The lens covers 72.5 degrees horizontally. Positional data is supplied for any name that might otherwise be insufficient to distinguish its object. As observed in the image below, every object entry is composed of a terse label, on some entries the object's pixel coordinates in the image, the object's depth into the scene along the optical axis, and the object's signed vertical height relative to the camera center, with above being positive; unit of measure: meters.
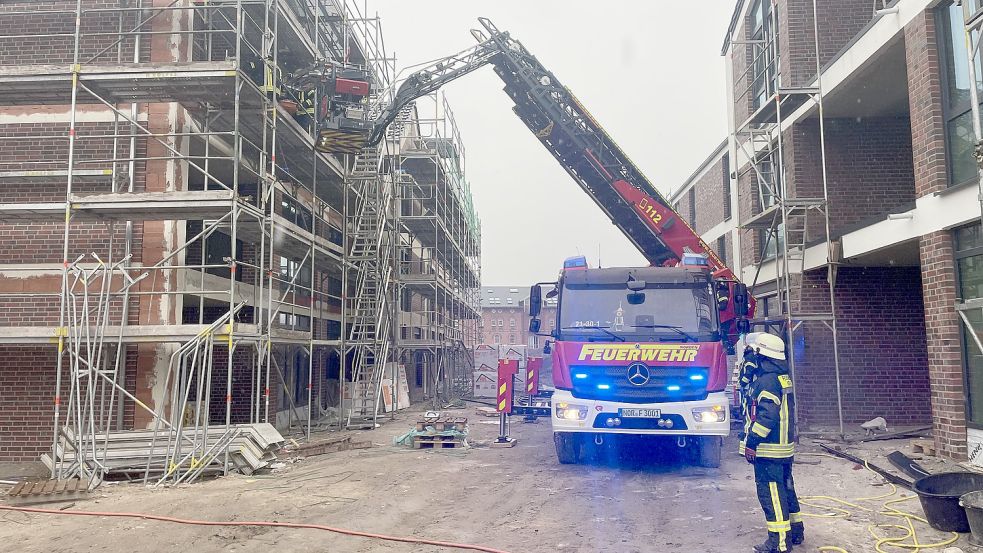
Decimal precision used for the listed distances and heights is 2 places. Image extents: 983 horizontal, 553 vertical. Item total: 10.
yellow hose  5.67 -1.81
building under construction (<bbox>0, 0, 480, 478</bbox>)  9.29 +1.92
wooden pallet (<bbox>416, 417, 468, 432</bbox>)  11.87 -1.52
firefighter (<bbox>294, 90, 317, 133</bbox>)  12.83 +4.50
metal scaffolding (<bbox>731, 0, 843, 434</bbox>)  12.18 +2.84
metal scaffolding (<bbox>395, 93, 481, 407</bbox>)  20.70 +3.62
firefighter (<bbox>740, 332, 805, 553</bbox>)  5.55 -0.92
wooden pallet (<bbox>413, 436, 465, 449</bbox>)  11.62 -1.77
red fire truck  8.73 -0.22
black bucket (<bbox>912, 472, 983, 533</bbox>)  5.83 -1.47
